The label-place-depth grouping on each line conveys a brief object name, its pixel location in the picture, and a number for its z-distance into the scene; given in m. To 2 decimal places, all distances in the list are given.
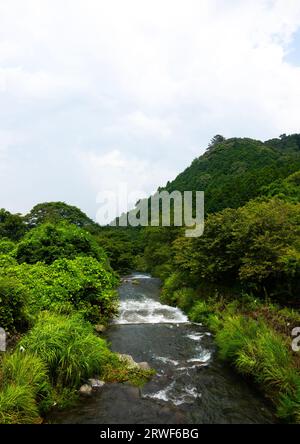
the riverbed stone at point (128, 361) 9.89
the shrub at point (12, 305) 9.38
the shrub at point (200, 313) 15.86
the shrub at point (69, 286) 12.46
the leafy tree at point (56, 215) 39.82
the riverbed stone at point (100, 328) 13.99
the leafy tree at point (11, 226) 34.25
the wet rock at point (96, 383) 8.55
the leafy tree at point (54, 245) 16.81
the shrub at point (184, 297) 18.39
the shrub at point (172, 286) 21.10
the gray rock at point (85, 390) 8.13
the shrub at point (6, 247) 20.61
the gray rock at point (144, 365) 9.94
